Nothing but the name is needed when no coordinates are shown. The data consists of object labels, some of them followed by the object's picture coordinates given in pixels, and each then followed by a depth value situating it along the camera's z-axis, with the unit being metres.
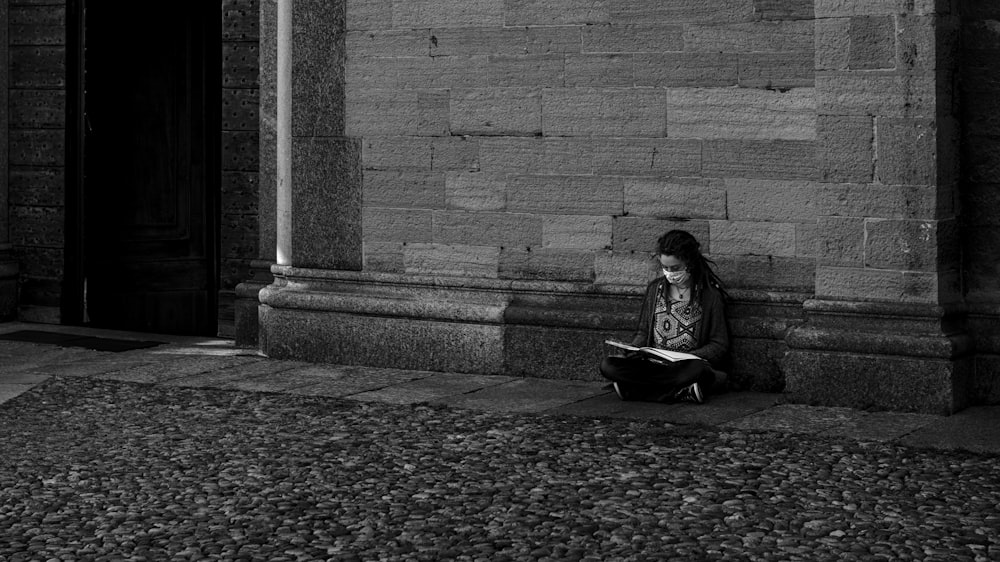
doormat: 10.44
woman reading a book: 7.79
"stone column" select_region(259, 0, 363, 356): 9.30
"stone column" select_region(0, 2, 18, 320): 11.64
